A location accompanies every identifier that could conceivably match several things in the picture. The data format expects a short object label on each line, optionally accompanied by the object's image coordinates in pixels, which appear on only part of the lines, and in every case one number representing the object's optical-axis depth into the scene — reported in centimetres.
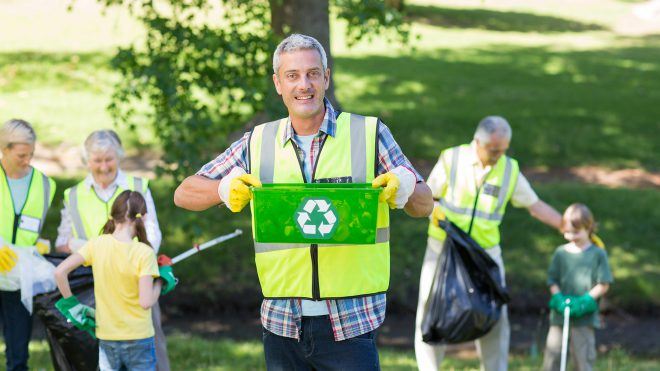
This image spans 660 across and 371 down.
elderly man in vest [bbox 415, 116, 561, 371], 621
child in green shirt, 628
